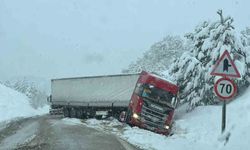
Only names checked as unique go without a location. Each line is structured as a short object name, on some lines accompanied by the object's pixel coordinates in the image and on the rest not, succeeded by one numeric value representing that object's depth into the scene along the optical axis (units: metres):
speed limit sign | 13.34
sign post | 13.36
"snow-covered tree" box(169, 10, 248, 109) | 29.69
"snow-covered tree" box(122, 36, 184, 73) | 98.56
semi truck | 25.45
